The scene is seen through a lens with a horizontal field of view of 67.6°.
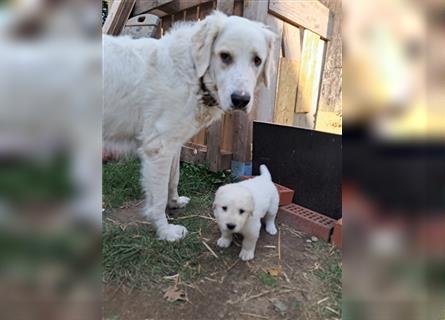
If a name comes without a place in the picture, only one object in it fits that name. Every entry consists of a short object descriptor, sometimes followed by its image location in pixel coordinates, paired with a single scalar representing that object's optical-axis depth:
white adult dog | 2.03
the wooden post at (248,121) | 3.00
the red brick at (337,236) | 2.12
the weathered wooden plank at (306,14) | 3.24
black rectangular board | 2.46
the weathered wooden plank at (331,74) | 3.67
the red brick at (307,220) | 2.30
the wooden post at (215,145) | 3.16
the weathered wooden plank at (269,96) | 3.18
